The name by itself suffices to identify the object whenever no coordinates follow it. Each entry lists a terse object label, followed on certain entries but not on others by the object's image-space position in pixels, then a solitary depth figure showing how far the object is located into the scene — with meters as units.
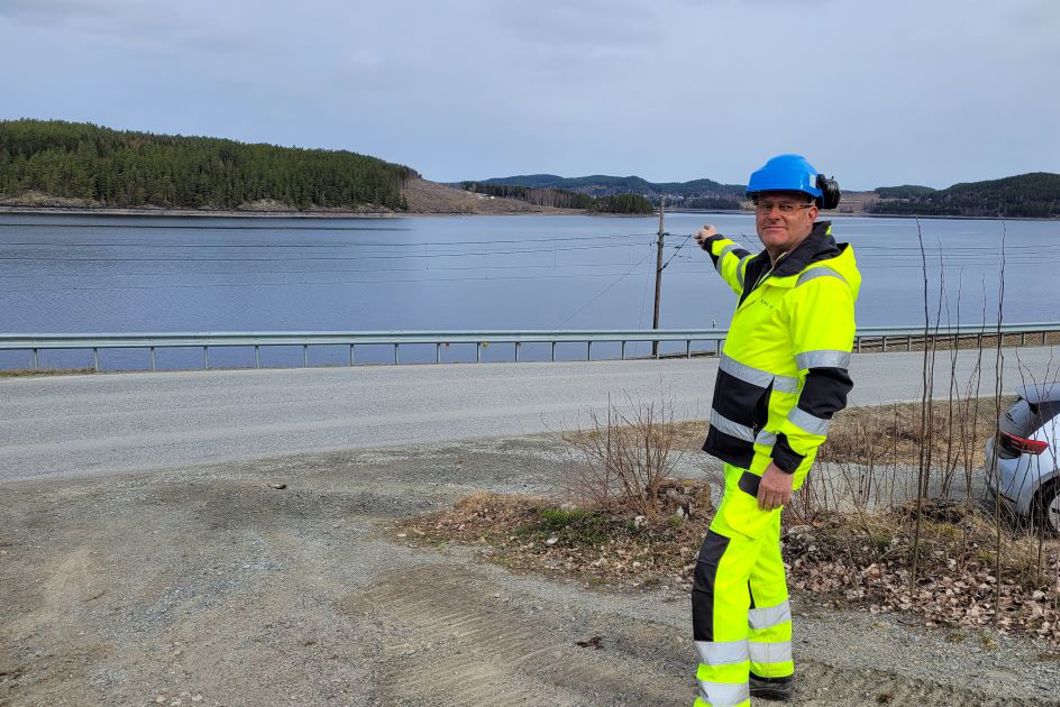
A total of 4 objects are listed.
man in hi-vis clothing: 3.39
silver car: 6.71
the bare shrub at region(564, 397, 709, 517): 6.54
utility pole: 32.41
